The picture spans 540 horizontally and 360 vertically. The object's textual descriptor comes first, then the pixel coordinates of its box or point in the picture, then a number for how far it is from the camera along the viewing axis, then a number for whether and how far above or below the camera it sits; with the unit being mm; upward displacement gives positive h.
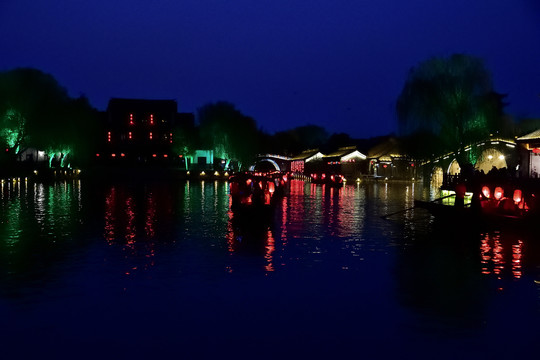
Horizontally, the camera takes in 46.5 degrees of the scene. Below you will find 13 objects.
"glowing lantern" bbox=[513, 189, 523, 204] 23109 -876
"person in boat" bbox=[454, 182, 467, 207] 25628 -986
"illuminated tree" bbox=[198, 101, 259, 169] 84438 +5118
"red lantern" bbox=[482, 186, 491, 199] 24672 -782
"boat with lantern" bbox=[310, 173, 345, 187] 59453 -808
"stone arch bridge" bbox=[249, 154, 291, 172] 113438 +2065
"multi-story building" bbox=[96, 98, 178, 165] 99750 +6469
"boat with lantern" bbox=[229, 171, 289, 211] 25516 -920
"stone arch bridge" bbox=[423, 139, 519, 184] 49500 +1277
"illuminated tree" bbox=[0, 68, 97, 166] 59594 +5924
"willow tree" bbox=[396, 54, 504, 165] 47656 +5322
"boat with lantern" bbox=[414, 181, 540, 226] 22344 -1304
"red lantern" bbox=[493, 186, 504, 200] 24188 -802
